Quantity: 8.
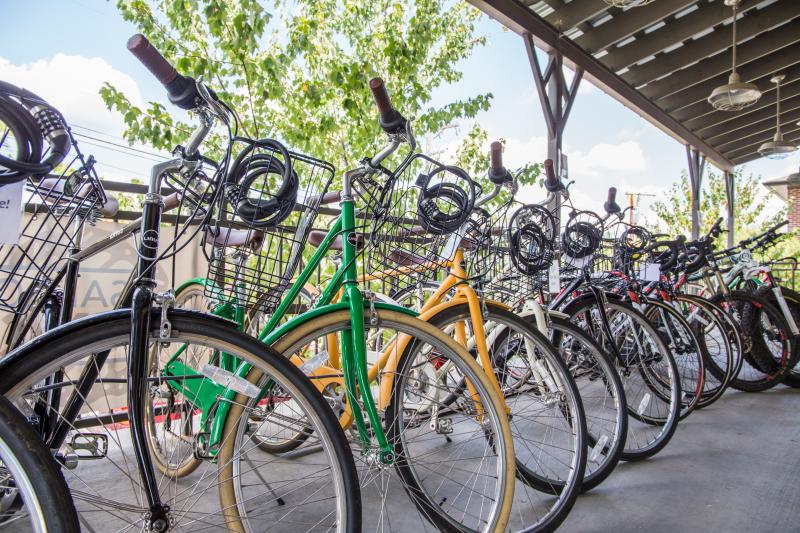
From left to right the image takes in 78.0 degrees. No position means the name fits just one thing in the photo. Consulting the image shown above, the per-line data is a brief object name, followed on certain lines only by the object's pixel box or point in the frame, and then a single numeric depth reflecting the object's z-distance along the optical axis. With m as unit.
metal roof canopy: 4.21
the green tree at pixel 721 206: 12.39
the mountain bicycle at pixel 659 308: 2.24
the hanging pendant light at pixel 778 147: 5.99
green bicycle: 1.10
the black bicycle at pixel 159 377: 0.82
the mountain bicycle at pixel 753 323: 2.95
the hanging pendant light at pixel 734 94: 4.36
